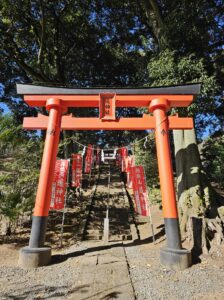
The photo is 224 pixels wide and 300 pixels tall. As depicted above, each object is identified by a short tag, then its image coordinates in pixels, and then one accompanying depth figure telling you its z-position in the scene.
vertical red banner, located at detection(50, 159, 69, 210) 5.88
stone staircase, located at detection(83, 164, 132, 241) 6.48
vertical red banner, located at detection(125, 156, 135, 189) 9.35
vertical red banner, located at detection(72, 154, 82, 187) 9.52
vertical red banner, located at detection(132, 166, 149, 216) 6.44
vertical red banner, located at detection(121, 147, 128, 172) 12.72
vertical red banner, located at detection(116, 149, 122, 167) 19.02
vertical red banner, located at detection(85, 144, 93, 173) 13.35
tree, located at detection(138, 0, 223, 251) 6.08
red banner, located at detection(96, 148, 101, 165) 19.54
